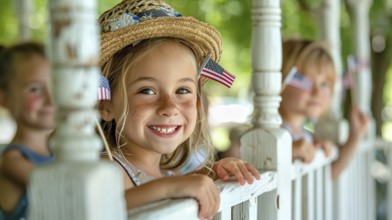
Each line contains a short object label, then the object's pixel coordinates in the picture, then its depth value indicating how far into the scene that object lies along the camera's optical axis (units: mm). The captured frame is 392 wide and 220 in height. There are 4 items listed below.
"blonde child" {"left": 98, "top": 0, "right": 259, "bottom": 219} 2496
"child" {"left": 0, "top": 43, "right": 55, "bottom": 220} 3189
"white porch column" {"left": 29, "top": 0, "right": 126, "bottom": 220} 1400
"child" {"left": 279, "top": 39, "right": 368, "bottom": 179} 4758
